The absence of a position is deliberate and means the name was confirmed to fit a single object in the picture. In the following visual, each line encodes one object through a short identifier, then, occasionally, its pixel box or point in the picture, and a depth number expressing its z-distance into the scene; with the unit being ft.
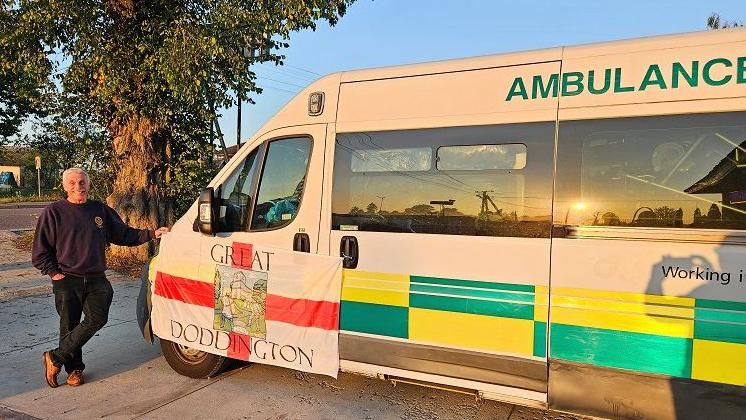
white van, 9.11
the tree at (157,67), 25.84
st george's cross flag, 12.43
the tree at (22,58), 27.04
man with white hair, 13.43
